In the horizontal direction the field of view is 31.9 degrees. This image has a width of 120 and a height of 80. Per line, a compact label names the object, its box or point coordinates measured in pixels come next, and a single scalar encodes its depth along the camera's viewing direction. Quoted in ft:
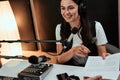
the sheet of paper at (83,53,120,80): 3.92
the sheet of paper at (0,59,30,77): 4.64
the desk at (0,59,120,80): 4.34
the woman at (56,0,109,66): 5.49
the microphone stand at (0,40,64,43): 3.56
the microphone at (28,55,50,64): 3.74
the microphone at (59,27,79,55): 3.44
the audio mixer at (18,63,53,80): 4.03
